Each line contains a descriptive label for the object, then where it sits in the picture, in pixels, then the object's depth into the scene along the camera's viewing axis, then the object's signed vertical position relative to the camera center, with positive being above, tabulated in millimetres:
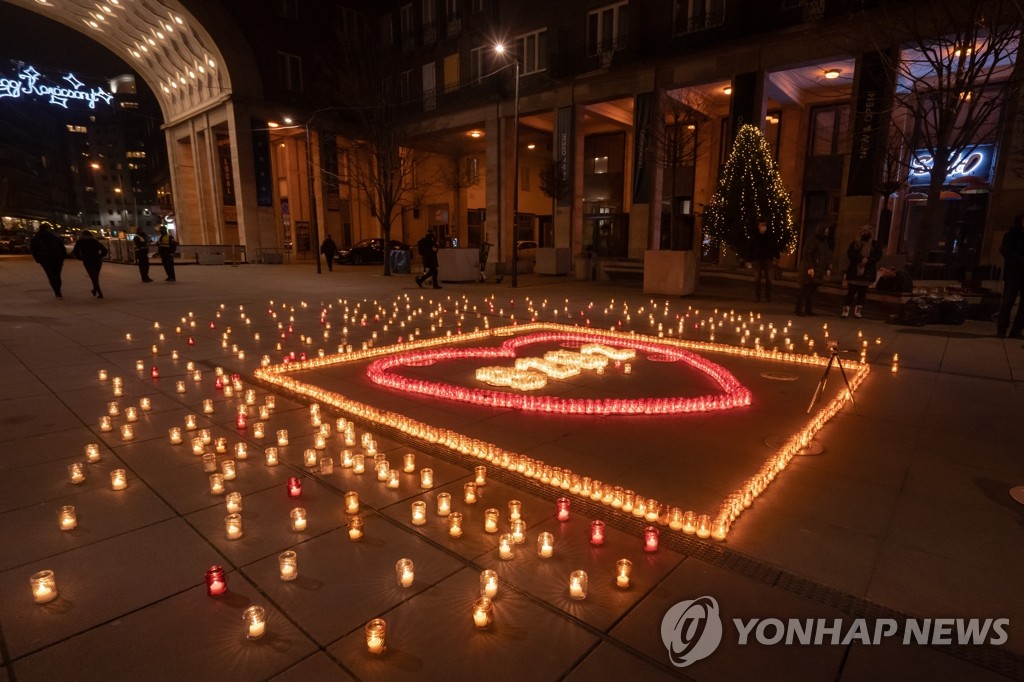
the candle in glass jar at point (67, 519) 3500 -1771
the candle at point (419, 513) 3562 -1770
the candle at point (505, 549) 3184 -1795
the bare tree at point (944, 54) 12758 +4806
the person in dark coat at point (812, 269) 12086 -580
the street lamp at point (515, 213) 19228 +1151
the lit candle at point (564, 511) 3613 -1780
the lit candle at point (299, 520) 3496 -1777
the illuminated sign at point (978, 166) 20203 +2914
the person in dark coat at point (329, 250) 29688 -339
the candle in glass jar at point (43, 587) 2758 -1756
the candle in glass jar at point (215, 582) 2832 -1770
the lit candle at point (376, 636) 2416 -1748
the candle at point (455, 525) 3416 -1785
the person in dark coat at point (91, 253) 15148 -256
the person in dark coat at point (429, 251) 18875 -252
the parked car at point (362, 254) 35375 -656
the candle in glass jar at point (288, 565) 2973 -1759
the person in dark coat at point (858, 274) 12688 -729
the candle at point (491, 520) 3469 -1773
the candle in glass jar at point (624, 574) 2916 -1778
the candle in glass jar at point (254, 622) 2545 -1781
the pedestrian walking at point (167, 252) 21234 -307
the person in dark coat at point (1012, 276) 9914 -608
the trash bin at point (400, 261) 26562 -846
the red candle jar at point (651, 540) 3250 -1778
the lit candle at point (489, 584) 2820 -1771
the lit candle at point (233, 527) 3395 -1775
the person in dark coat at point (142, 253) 20531 -345
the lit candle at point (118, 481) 4061 -1772
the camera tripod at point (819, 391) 5527 -1514
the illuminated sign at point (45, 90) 52125 +16098
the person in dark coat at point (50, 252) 14547 -210
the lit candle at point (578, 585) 2828 -1783
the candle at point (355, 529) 3393 -1788
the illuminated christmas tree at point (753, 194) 16891 +1539
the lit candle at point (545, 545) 3193 -1780
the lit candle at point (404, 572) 2910 -1762
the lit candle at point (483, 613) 2592 -1769
